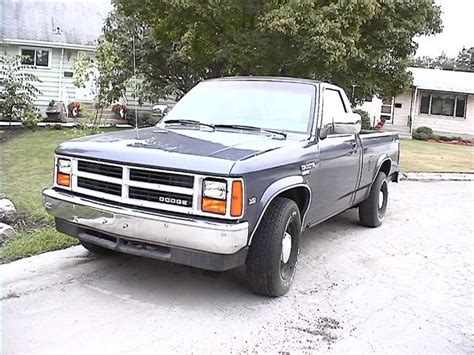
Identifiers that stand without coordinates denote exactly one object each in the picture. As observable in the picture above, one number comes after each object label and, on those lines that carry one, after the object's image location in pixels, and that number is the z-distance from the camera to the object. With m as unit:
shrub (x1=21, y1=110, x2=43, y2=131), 15.98
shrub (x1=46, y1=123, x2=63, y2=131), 17.20
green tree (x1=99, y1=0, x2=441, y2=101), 10.68
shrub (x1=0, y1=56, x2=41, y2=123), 15.05
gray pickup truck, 3.87
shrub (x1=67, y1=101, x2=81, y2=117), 21.41
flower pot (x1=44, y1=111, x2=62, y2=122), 20.39
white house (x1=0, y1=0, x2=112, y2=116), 23.23
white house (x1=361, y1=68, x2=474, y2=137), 30.03
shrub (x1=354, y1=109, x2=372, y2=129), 27.42
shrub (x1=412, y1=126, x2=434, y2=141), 28.11
